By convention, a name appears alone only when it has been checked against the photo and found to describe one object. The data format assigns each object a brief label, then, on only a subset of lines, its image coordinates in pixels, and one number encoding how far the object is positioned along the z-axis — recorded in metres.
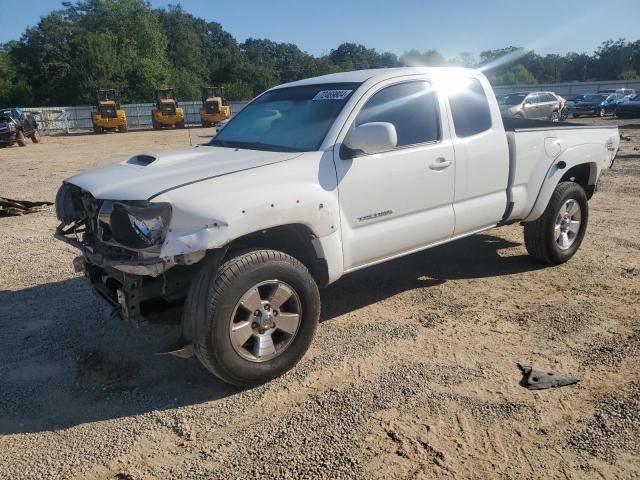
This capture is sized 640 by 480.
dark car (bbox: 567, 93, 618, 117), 31.27
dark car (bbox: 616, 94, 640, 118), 26.89
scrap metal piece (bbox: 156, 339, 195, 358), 3.12
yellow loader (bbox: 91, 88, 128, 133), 33.81
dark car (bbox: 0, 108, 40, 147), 24.67
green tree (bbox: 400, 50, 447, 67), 71.45
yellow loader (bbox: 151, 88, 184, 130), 34.78
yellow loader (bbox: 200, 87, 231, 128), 34.72
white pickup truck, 3.12
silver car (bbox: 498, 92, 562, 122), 22.34
